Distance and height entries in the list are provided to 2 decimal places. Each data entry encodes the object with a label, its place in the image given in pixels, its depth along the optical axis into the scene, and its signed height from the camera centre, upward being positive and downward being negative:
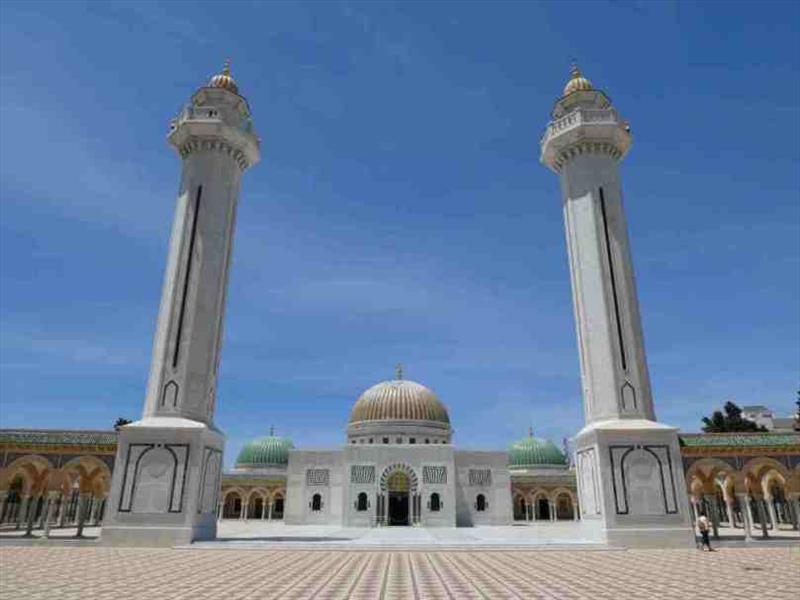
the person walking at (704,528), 16.42 -0.56
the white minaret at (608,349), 17.88 +5.23
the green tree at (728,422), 43.00 +6.32
